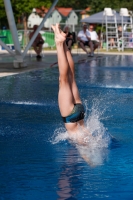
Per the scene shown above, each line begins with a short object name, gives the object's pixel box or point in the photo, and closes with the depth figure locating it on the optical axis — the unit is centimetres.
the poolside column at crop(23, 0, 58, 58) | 1618
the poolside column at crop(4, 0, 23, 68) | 1478
